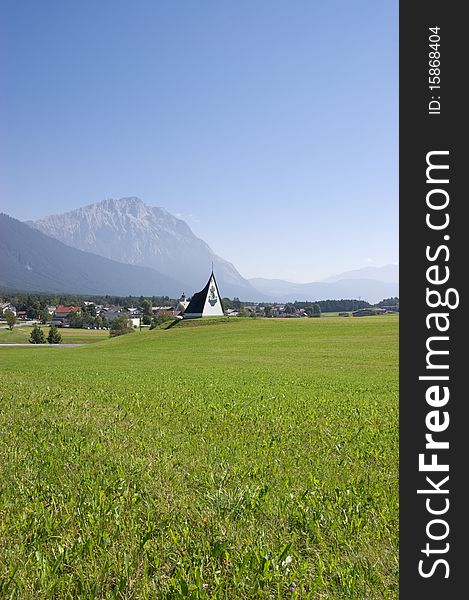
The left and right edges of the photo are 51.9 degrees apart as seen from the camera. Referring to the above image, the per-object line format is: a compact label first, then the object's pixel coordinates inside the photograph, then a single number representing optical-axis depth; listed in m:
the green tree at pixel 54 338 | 94.99
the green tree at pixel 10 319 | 143.62
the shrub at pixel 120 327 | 113.54
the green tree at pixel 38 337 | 98.81
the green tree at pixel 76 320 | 169.25
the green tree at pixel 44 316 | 178.88
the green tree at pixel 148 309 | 178.88
